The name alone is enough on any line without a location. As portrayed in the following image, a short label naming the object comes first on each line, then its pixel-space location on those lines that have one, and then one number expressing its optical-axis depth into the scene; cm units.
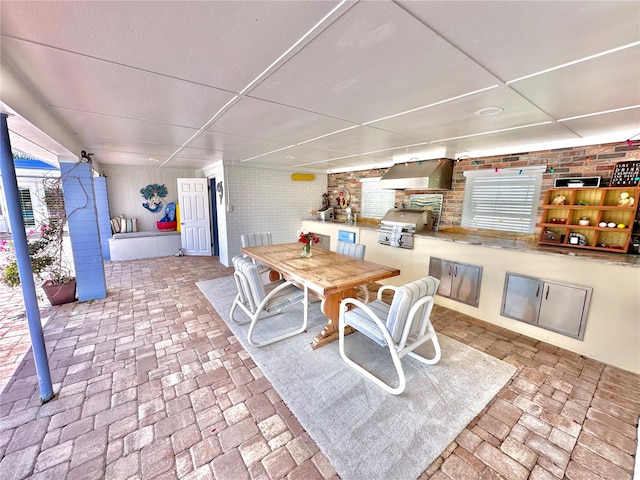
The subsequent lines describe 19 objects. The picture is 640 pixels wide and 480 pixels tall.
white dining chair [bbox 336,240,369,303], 347
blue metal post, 165
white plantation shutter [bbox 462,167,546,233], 331
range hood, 370
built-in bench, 568
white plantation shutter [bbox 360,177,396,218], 512
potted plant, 316
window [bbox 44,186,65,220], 331
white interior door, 581
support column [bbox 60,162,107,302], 328
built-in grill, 390
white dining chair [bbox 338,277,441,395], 190
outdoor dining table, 233
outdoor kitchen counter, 223
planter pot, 332
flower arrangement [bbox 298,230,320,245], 322
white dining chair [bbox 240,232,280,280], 411
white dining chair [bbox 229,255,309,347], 244
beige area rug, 148
